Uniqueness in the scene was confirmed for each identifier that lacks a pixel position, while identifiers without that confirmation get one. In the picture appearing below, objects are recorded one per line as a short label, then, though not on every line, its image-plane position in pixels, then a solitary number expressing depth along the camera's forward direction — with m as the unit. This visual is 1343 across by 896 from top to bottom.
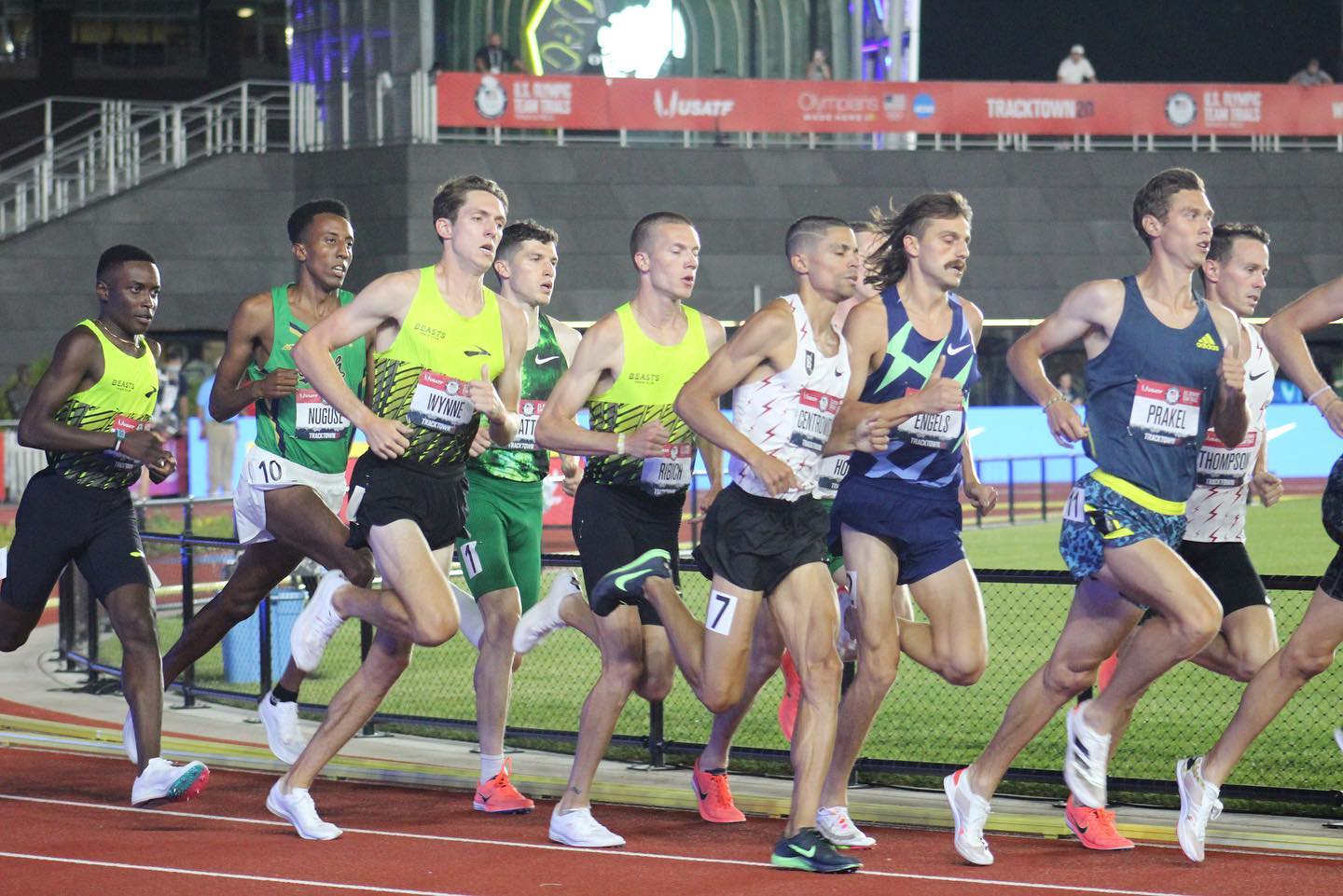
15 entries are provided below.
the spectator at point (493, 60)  53.69
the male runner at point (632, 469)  13.53
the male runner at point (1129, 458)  12.27
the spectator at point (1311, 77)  58.72
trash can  21.80
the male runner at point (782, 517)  12.34
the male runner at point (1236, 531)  13.77
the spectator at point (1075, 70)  57.44
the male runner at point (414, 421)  13.27
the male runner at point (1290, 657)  12.31
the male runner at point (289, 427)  14.95
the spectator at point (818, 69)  55.94
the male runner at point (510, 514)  14.84
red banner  51.50
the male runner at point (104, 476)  14.56
